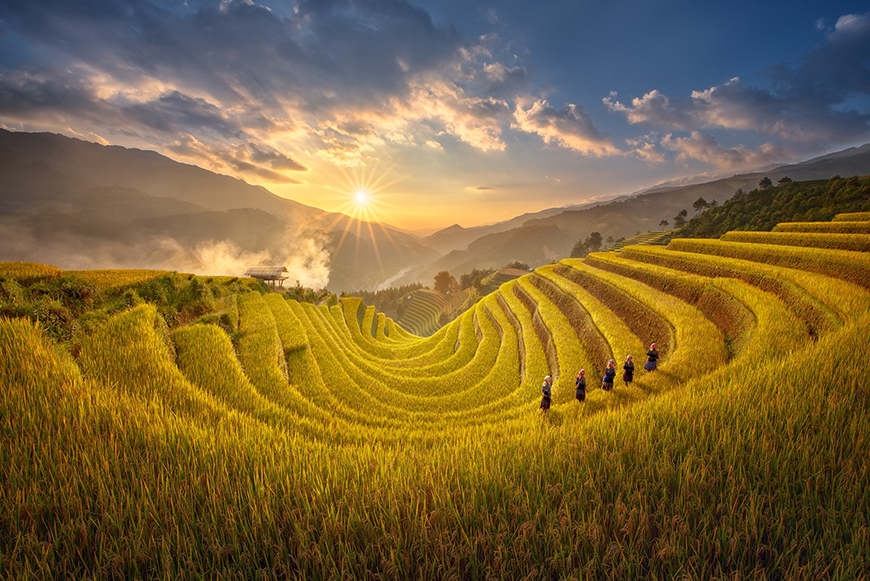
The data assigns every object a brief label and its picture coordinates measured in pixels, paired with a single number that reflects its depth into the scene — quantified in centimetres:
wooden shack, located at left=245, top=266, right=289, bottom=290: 3369
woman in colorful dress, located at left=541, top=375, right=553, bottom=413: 744
